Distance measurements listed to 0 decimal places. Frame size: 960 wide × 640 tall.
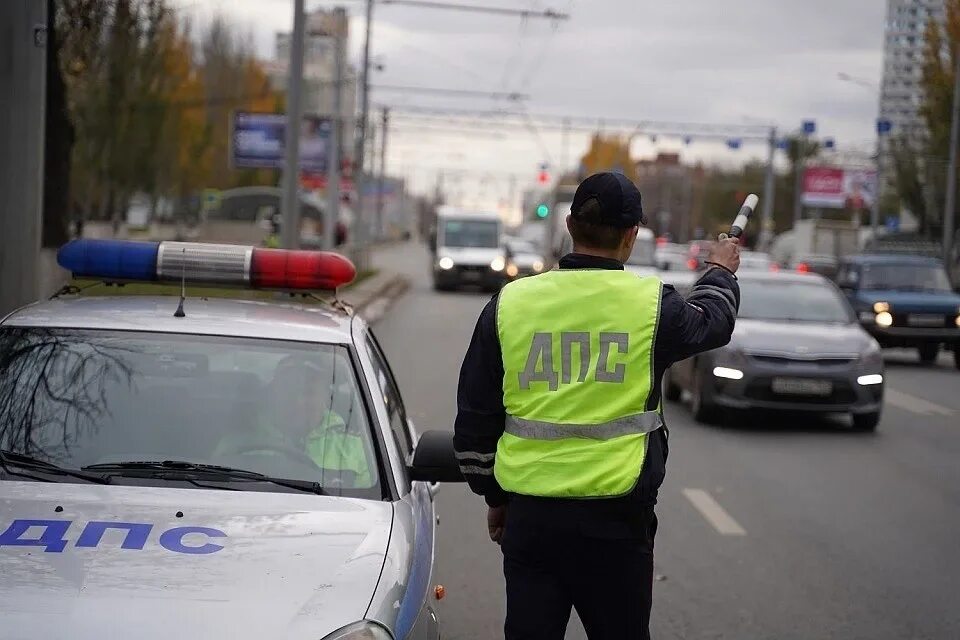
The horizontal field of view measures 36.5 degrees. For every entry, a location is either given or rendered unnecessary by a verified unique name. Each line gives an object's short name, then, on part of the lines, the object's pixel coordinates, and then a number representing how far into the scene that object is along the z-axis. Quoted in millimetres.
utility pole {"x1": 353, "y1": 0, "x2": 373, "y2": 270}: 44781
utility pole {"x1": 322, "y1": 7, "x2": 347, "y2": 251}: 38781
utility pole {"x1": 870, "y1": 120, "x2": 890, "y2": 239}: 45744
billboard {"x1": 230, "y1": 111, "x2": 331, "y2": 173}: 52344
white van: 45125
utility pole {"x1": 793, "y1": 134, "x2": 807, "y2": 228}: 82331
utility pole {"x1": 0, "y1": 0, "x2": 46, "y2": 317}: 10430
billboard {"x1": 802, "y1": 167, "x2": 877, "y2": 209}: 89062
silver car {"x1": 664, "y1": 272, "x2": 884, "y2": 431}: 14461
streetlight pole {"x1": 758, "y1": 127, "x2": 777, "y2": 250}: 57000
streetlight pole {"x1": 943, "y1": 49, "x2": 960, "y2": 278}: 39625
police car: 3709
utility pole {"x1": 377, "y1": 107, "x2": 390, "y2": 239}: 58903
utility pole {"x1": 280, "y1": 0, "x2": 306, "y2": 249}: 23266
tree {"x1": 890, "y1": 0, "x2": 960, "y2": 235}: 36906
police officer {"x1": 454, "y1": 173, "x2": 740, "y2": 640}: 3811
